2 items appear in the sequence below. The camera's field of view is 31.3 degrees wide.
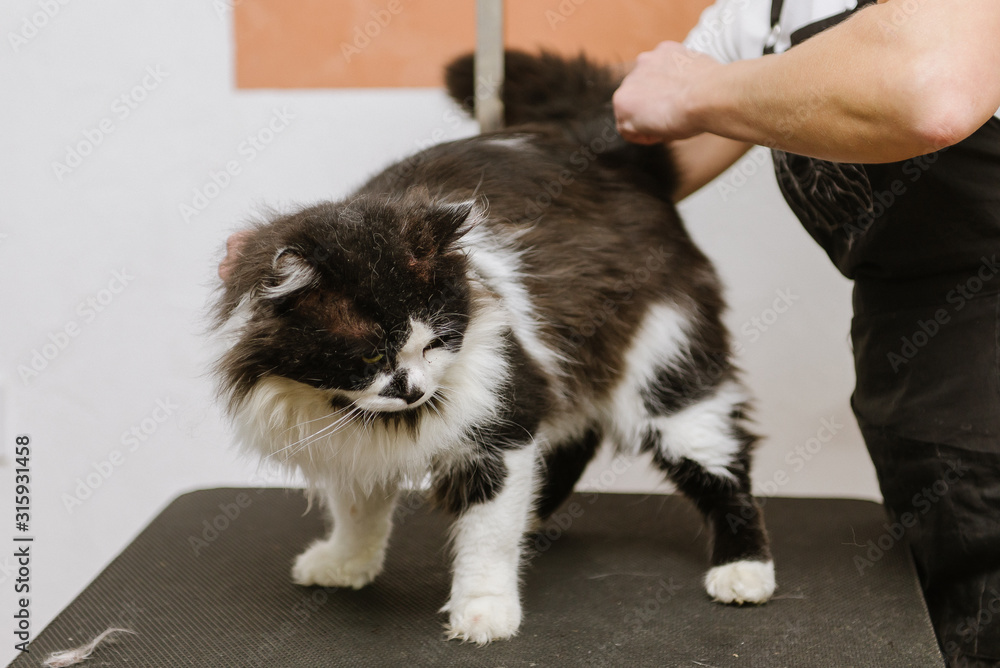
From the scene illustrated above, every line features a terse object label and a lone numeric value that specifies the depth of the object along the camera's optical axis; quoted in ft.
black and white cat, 3.05
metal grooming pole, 3.73
